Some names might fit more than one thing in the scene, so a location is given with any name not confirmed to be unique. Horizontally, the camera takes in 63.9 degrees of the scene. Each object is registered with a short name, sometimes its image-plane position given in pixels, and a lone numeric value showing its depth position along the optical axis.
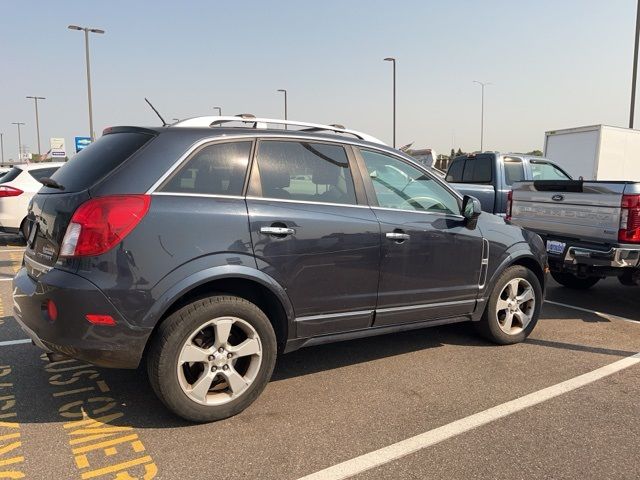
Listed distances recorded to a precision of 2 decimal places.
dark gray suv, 2.80
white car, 9.52
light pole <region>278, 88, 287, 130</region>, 38.53
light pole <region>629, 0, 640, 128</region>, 16.44
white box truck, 16.17
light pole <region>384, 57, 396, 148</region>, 31.45
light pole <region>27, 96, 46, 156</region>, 45.49
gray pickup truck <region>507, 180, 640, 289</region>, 5.12
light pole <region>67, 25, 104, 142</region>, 24.62
